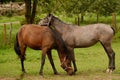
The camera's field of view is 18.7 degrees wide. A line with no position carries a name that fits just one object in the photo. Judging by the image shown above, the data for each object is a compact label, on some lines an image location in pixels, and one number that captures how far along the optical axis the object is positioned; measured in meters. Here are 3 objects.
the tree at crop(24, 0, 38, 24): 23.94
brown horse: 11.52
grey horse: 12.18
